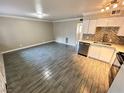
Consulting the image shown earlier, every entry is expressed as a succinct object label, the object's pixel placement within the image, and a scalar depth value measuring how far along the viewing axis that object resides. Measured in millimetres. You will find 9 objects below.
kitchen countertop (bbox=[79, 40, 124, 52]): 2116
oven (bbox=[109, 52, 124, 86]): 1508
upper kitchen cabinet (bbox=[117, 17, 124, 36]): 2310
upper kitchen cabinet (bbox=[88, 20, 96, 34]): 2966
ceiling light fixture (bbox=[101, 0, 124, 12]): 1425
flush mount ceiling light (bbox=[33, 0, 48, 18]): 1716
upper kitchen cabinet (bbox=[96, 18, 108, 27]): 2638
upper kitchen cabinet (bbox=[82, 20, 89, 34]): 3187
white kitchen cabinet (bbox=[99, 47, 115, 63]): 2476
